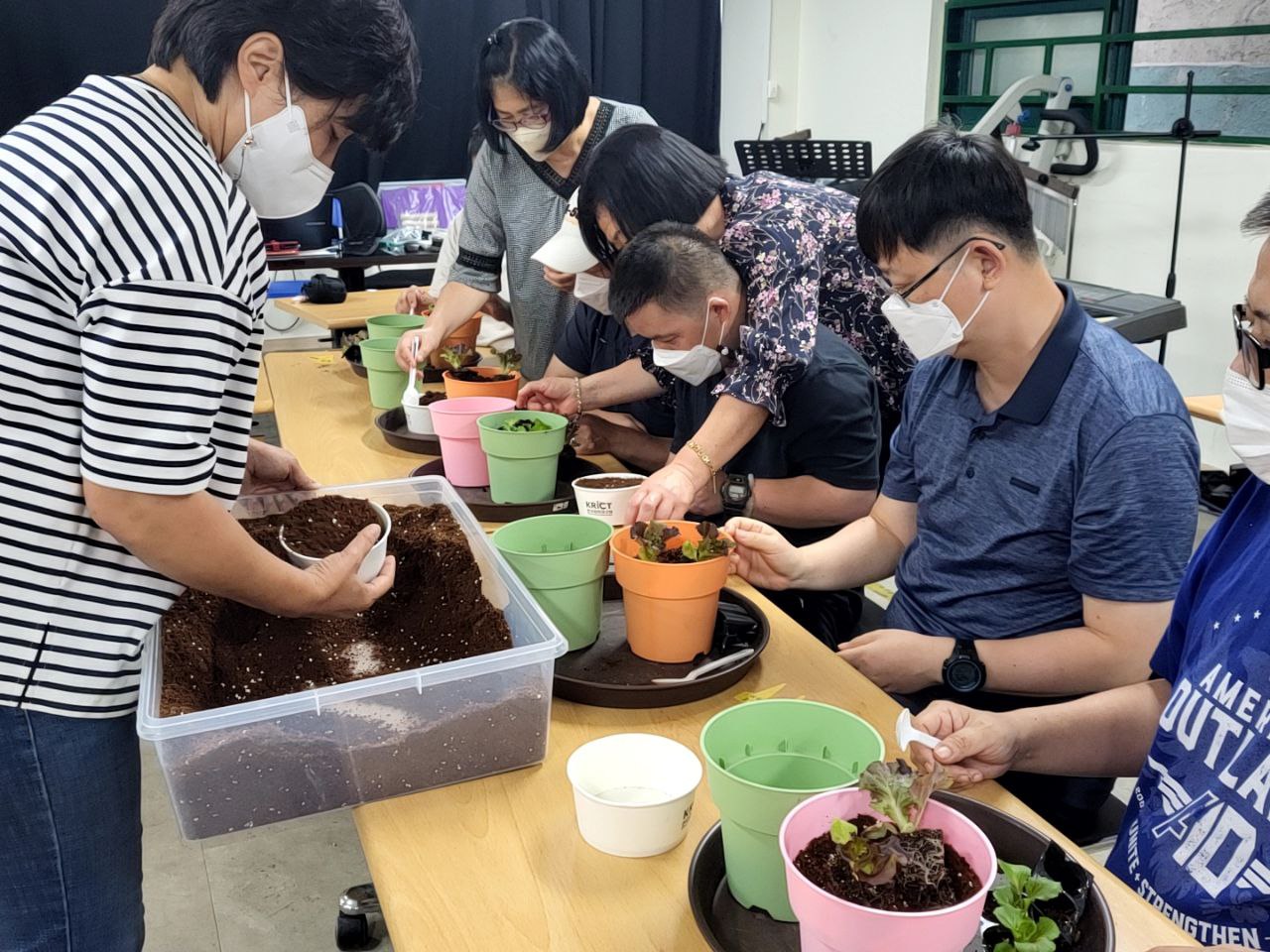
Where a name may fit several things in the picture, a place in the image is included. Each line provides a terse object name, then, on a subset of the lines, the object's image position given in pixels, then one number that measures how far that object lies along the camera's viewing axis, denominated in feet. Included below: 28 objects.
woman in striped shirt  2.98
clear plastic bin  3.20
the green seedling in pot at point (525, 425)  5.77
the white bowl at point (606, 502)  5.29
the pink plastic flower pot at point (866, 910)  2.20
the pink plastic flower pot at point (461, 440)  5.98
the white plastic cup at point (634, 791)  3.06
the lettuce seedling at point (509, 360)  7.43
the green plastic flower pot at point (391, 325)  8.78
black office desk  15.52
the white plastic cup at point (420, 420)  7.00
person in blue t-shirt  3.25
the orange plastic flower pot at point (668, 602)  3.97
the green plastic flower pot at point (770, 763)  2.77
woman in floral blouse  5.48
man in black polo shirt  5.59
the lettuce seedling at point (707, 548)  4.02
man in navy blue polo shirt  4.00
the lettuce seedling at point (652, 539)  4.05
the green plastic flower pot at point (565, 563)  3.98
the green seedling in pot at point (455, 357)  7.19
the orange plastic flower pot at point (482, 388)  6.72
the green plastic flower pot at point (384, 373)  7.85
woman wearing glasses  7.15
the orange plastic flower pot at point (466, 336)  8.36
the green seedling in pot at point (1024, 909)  2.48
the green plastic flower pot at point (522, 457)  5.55
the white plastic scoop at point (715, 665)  3.96
